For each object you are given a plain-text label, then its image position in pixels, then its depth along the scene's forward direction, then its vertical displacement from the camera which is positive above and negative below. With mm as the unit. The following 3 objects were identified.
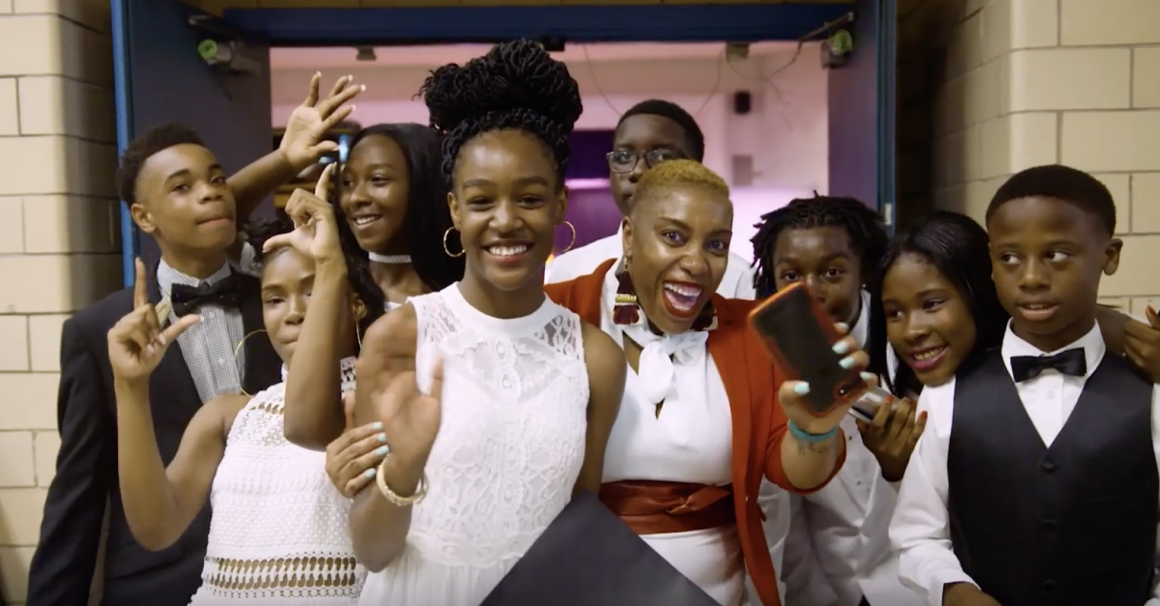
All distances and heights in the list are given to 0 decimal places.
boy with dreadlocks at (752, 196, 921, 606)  1146 -293
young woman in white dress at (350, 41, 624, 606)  818 -118
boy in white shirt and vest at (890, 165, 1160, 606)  948 -226
